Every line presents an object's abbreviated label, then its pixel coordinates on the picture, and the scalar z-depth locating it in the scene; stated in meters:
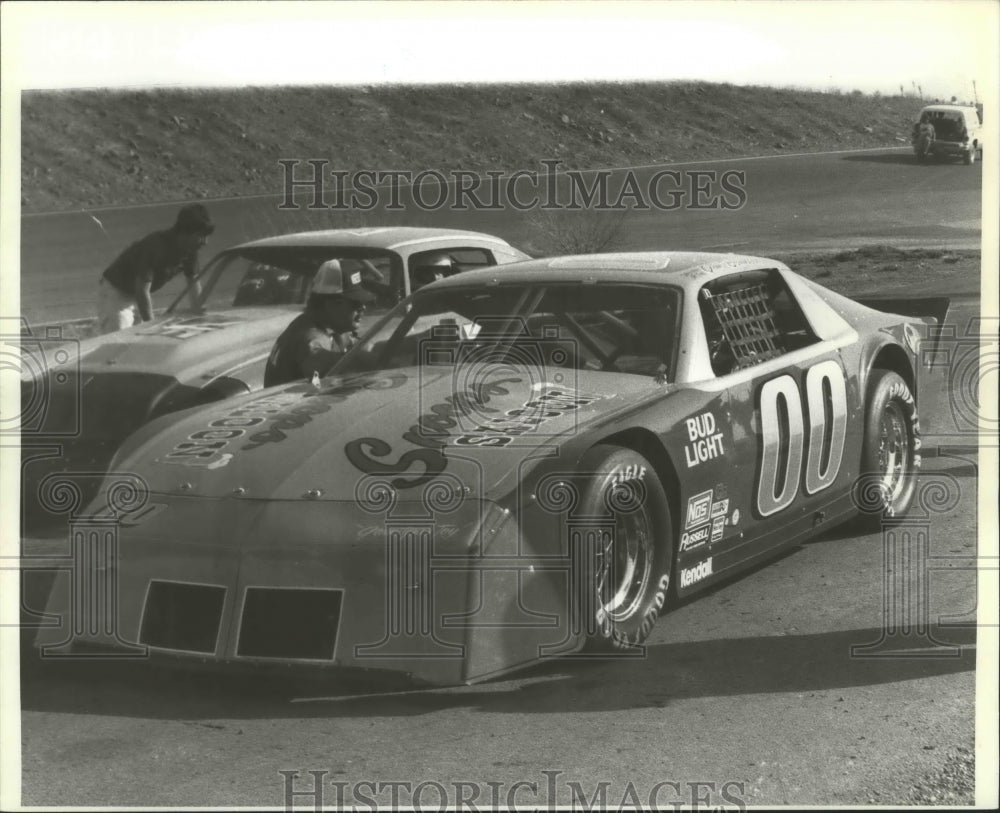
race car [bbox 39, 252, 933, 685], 4.12
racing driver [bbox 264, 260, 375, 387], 6.09
